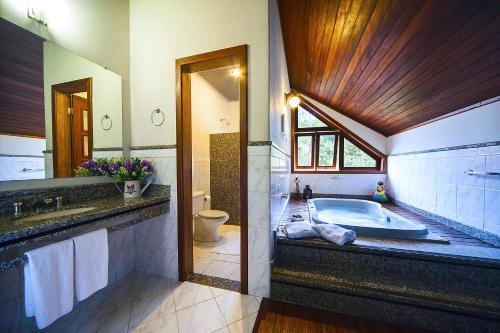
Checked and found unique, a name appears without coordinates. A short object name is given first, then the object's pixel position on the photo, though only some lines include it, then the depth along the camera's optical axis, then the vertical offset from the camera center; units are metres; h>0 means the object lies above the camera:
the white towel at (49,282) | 0.91 -0.63
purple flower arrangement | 1.65 -0.07
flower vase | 1.72 -0.27
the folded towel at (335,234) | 1.70 -0.70
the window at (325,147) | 4.09 +0.33
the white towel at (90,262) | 1.10 -0.64
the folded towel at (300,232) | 1.83 -0.71
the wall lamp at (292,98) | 3.43 +1.19
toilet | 2.58 -0.85
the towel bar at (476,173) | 1.77 -0.11
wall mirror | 1.18 +0.41
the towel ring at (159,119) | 1.86 +0.44
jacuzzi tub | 1.90 -0.78
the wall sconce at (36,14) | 1.28 +1.05
